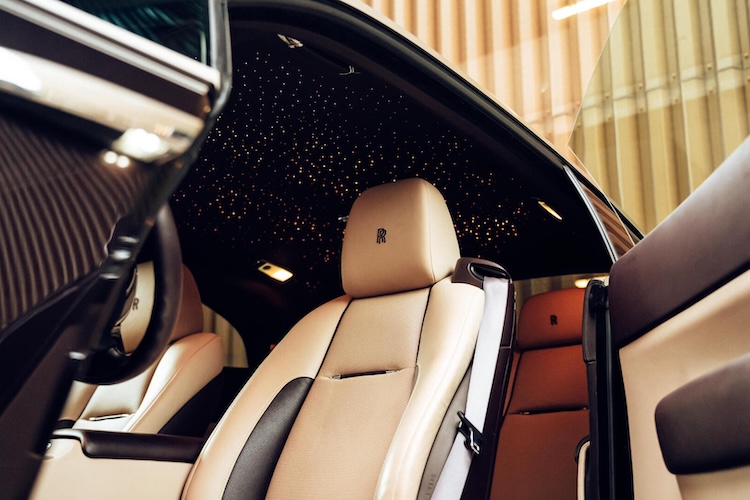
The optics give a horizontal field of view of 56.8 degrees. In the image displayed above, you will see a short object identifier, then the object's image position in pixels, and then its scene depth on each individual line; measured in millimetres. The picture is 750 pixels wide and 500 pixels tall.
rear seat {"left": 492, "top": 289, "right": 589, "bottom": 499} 2254
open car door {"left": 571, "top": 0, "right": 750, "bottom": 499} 787
